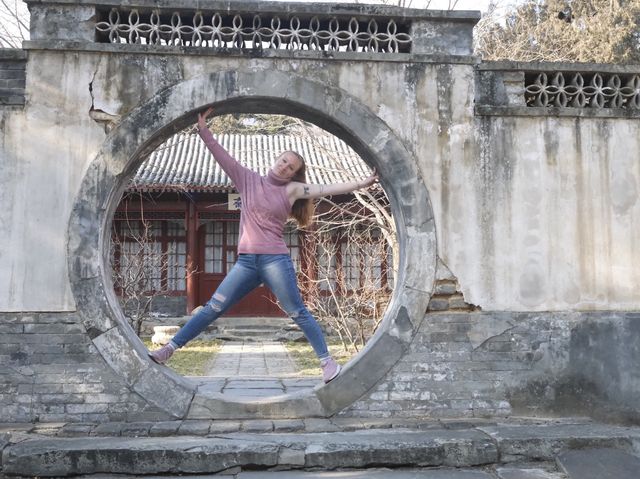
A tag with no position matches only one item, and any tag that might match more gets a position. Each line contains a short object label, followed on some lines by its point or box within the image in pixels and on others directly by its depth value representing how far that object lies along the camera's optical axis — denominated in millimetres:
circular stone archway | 4504
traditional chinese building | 14812
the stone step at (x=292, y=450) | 3887
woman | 4664
